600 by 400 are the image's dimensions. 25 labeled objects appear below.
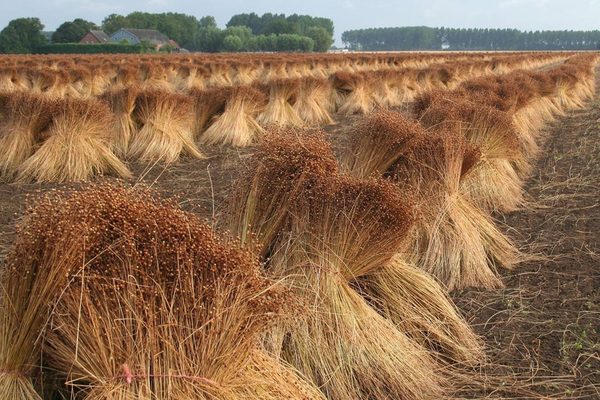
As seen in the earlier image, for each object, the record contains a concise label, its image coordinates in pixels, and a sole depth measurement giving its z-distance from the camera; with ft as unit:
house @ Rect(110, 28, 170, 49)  291.38
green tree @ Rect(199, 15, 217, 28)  492.13
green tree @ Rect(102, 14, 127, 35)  348.59
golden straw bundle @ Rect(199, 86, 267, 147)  31.65
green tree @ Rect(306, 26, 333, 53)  307.78
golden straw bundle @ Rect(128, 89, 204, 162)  27.45
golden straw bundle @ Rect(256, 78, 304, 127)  36.78
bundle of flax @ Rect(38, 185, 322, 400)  6.59
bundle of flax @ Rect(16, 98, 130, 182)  22.82
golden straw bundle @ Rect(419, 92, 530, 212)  19.34
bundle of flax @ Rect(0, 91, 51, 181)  23.11
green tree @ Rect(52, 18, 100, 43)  254.80
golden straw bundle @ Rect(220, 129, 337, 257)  10.63
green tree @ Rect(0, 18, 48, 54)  195.93
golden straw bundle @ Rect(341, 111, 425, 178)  14.88
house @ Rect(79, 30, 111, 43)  264.31
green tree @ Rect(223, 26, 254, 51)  260.79
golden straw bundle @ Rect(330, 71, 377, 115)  46.14
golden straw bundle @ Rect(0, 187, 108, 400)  6.68
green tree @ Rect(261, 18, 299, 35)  339.36
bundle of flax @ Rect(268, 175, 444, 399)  9.80
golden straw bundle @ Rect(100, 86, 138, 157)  27.76
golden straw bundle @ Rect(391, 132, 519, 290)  14.62
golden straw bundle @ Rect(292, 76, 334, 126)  39.96
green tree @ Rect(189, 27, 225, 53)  259.19
